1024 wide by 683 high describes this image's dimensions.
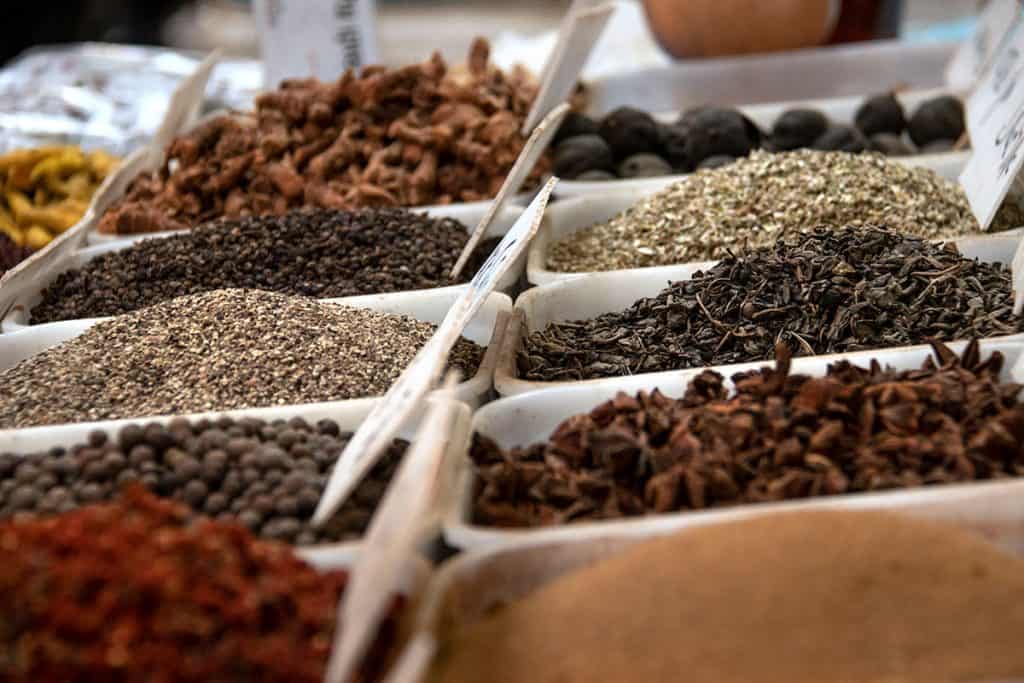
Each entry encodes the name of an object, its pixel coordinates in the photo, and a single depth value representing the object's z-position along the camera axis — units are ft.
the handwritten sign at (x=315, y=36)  8.93
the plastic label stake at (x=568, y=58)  7.47
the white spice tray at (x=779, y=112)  7.58
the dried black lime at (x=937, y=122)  8.27
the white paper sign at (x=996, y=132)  5.80
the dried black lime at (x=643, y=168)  7.99
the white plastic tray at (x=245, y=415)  4.46
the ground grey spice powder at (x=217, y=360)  4.83
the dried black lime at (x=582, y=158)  7.91
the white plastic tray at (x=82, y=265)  6.28
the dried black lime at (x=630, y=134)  8.23
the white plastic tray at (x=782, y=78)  10.00
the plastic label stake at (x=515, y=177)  5.62
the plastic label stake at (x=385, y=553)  2.74
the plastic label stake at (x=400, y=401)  3.42
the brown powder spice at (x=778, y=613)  3.04
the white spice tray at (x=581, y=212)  7.06
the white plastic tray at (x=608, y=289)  5.82
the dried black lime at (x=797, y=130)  8.13
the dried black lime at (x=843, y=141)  7.78
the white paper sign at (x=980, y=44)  7.48
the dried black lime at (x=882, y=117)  8.38
